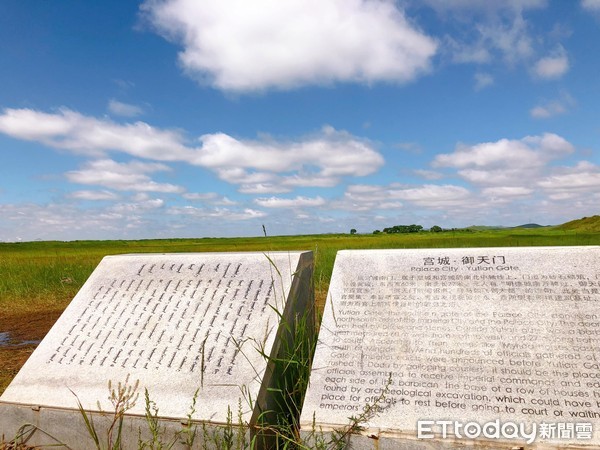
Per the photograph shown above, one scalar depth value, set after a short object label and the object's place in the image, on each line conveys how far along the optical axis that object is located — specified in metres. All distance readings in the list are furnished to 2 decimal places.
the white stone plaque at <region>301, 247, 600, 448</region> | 2.43
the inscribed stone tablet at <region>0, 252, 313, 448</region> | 2.89
